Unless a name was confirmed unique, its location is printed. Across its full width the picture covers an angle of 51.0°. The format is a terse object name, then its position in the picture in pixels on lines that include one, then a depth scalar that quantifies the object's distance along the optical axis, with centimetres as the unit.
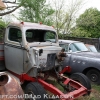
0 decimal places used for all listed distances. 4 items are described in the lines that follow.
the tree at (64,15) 922
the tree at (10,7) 728
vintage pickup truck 263
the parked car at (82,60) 386
